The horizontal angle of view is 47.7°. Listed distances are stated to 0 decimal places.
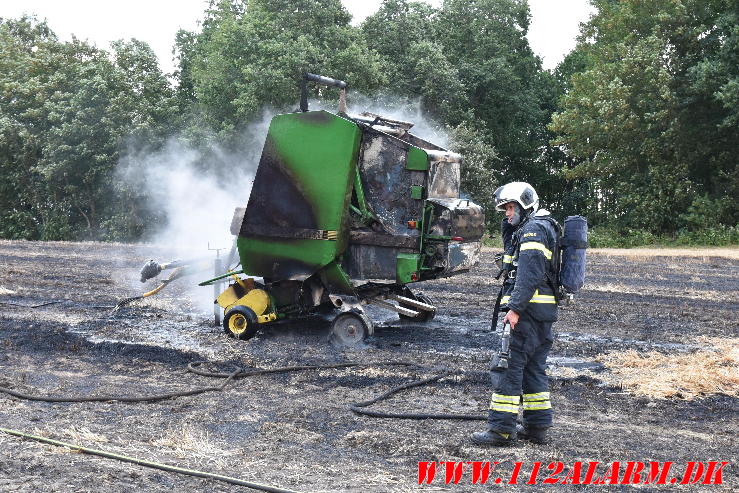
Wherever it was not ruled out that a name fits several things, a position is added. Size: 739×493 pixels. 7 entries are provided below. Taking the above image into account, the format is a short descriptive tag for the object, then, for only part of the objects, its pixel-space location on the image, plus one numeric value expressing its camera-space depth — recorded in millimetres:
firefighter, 5852
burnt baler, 9656
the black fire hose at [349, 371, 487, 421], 6590
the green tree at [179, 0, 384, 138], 34062
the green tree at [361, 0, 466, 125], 38125
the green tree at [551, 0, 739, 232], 30500
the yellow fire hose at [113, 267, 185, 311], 11295
